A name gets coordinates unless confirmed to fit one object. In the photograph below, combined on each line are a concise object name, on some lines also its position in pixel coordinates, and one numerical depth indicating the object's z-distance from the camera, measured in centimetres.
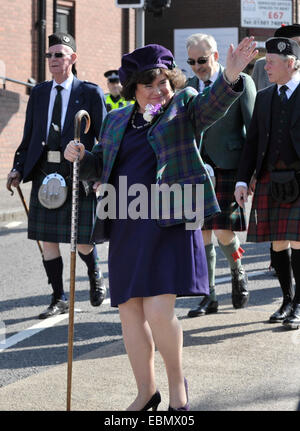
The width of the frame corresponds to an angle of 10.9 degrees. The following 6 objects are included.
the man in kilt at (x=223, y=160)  1103
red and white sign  5229
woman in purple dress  720
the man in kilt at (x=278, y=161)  1046
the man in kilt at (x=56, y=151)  1176
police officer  2491
